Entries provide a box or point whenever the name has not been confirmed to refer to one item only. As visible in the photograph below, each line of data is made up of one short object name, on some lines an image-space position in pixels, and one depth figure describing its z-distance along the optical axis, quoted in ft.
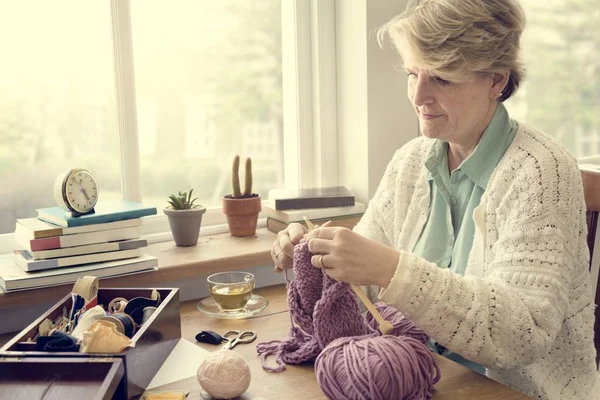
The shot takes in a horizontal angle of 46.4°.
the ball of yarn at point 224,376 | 3.53
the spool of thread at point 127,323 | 3.89
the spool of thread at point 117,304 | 4.23
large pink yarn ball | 3.35
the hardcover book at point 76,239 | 4.89
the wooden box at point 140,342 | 3.40
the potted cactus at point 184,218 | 5.93
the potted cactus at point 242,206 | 6.18
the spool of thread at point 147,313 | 4.08
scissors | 4.35
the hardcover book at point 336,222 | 6.32
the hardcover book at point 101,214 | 4.97
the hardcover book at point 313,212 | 6.31
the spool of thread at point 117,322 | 3.84
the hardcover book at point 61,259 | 4.90
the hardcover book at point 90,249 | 4.91
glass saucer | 4.82
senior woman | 3.76
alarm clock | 4.98
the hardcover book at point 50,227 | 4.89
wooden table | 3.63
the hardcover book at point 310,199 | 6.36
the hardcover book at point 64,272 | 4.82
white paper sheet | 3.83
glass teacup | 4.80
